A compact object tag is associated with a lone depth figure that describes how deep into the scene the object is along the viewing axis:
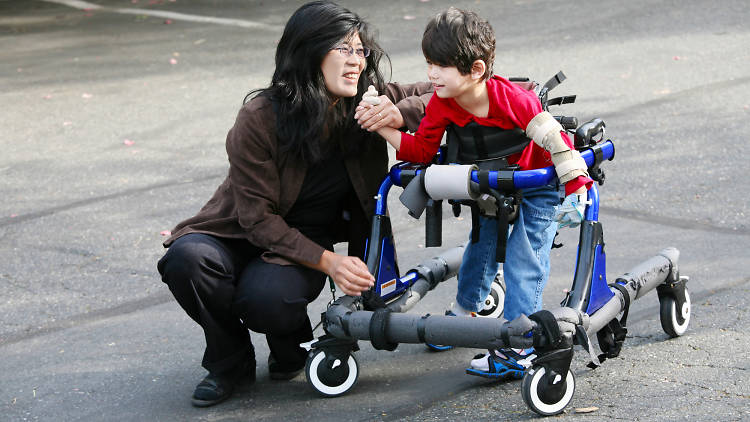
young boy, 6.96
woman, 7.60
